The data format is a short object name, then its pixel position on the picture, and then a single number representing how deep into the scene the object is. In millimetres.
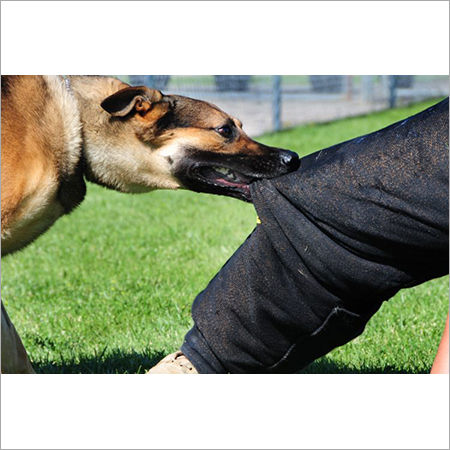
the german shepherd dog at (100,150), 3242
